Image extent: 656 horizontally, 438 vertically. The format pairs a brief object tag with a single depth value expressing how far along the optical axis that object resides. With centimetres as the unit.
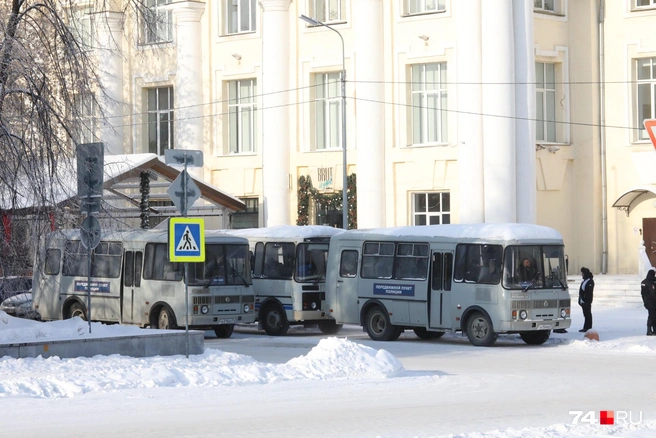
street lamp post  4019
